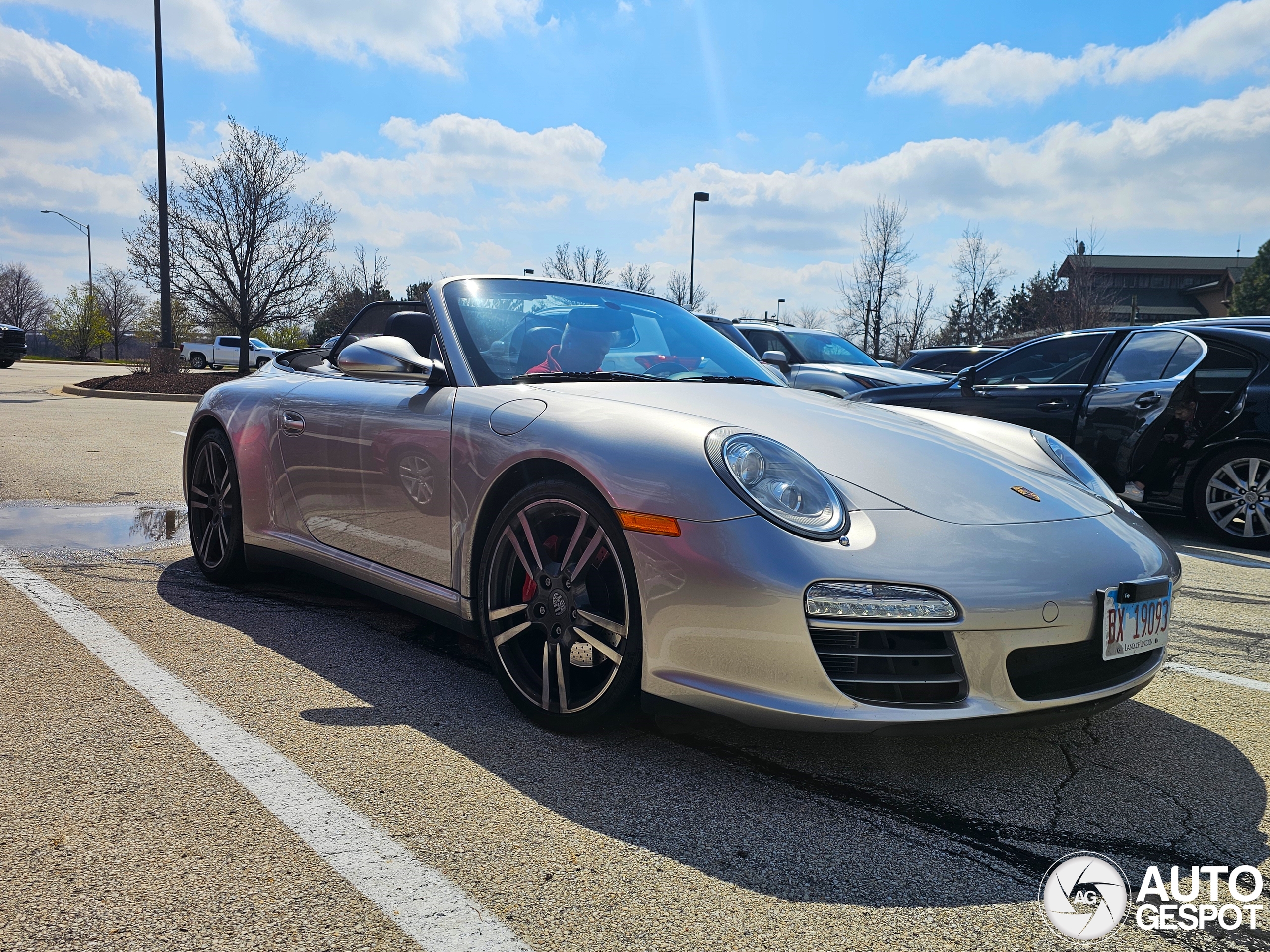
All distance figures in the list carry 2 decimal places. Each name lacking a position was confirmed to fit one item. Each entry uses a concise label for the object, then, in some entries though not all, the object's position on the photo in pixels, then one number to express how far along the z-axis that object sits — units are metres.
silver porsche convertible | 2.29
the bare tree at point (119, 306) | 64.31
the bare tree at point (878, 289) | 33.94
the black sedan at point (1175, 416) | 6.33
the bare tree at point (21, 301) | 75.88
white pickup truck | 45.91
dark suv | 30.12
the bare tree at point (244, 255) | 26.92
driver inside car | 3.39
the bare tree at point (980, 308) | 37.62
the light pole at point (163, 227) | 18.61
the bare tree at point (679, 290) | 49.07
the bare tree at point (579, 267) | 44.88
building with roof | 59.00
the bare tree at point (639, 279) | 47.88
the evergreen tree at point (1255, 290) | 50.47
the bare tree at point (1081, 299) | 34.75
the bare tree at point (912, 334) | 42.88
